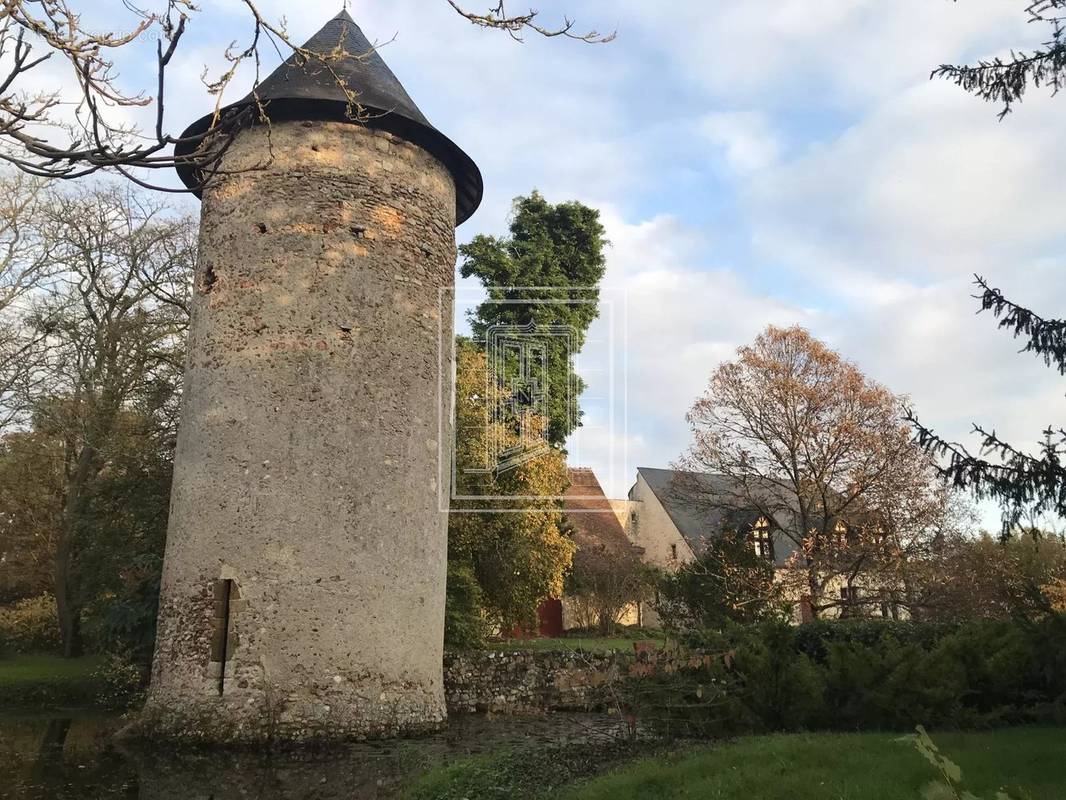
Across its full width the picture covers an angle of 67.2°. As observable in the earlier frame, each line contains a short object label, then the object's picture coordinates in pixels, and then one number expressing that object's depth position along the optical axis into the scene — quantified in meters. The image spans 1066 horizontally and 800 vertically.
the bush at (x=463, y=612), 15.19
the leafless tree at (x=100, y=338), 17.47
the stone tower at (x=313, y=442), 9.55
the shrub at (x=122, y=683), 12.88
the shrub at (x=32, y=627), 20.66
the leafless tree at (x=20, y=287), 17.89
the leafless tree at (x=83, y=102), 4.33
